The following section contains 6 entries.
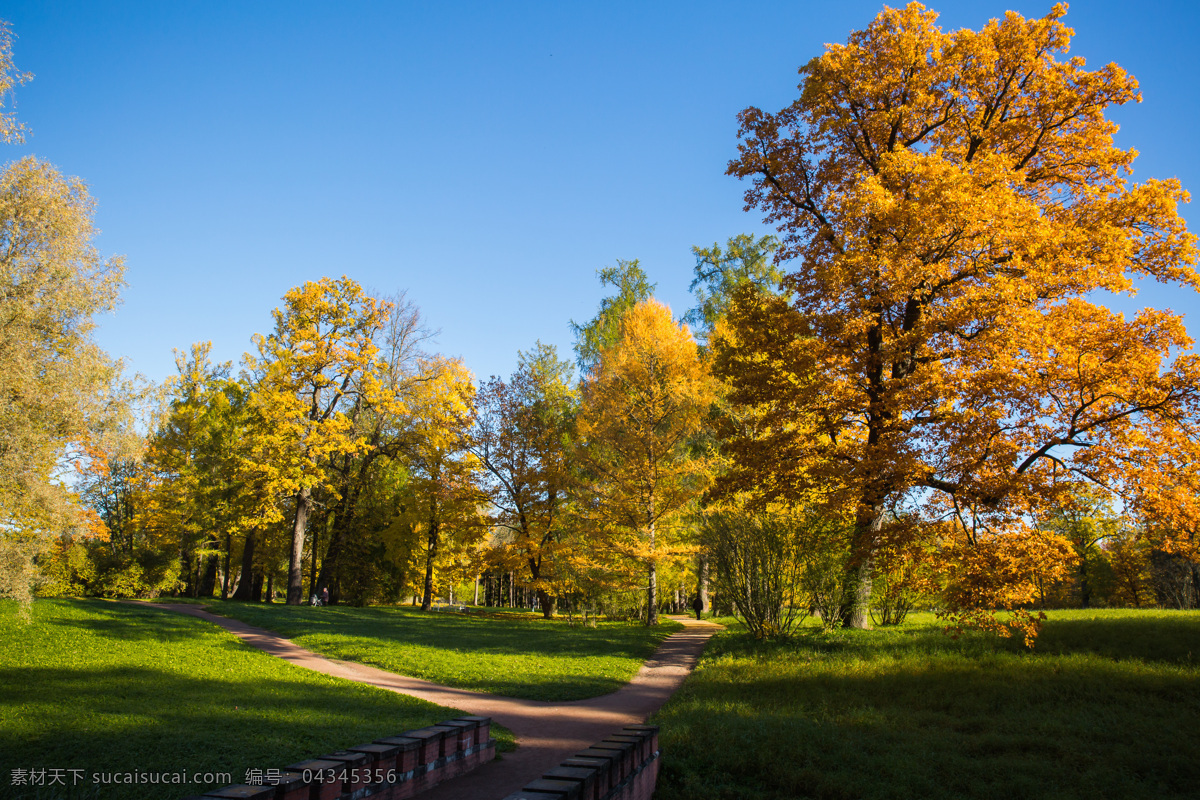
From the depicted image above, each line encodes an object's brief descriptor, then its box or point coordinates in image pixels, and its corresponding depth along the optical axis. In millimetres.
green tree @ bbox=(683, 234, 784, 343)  23938
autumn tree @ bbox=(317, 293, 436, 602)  27641
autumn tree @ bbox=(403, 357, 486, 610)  24031
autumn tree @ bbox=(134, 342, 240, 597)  27828
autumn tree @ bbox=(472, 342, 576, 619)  22859
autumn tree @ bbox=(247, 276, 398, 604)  24266
